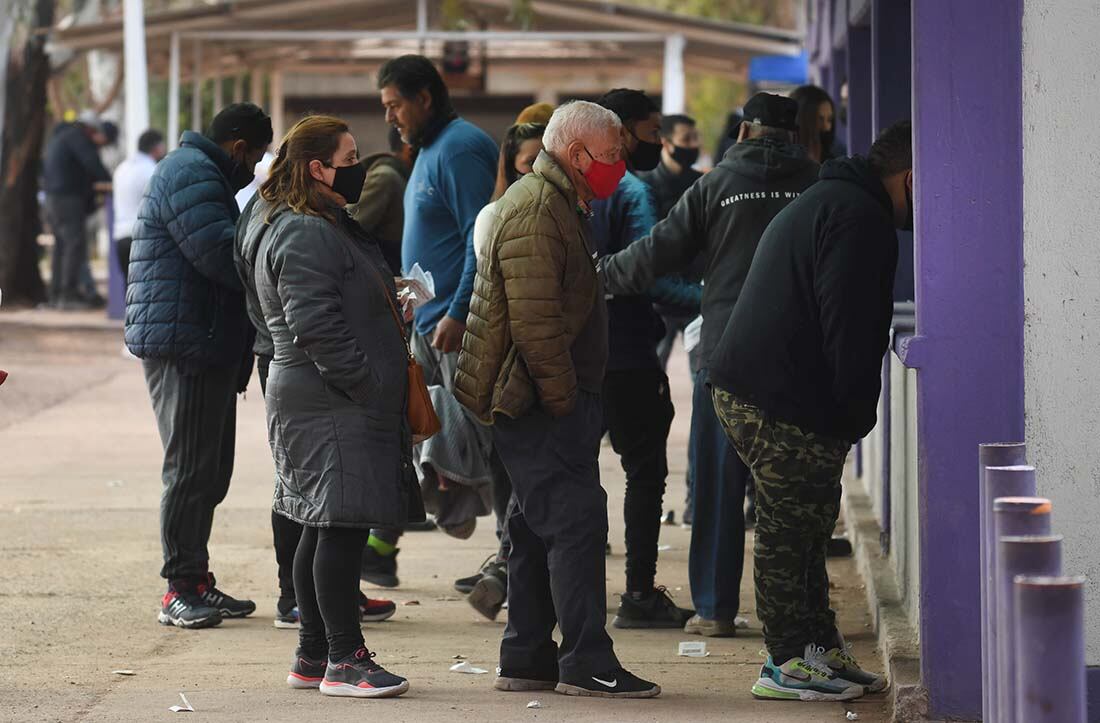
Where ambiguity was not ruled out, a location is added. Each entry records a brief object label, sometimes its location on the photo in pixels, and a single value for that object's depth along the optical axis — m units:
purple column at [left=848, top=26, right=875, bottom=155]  19.27
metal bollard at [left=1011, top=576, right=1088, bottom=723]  6.13
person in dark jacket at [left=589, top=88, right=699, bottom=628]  13.86
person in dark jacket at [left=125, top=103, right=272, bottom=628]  13.62
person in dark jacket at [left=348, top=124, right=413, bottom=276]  16.08
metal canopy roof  40.28
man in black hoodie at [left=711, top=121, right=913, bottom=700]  10.76
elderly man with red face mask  11.27
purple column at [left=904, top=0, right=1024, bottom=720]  10.27
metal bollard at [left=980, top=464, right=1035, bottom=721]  7.48
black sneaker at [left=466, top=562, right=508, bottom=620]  13.79
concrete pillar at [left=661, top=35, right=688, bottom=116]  40.34
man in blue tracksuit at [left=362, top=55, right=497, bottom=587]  14.35
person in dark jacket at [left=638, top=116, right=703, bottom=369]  18.27
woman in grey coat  11.31
